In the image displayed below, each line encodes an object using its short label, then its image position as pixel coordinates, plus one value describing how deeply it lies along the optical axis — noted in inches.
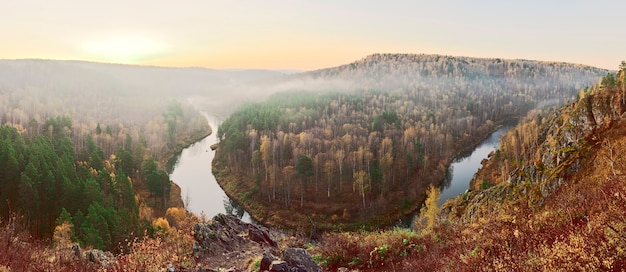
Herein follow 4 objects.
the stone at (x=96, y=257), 746.8
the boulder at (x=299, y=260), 651.8
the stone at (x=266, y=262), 658.2
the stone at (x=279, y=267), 621.6
